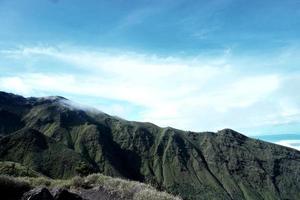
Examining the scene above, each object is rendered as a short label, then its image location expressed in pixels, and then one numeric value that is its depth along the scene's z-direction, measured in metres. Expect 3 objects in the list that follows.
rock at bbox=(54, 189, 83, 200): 20.81
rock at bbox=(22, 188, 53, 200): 20.22
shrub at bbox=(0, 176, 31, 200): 23.61
